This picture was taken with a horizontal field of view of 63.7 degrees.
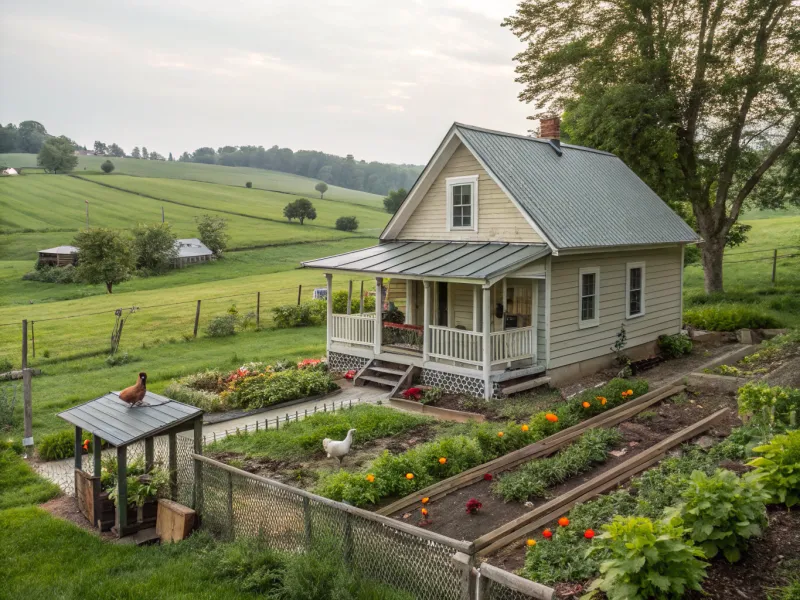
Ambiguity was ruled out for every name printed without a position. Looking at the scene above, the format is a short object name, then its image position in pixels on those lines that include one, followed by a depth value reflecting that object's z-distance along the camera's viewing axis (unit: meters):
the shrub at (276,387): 15.30
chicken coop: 8.18
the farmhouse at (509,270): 15.36
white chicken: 9.80
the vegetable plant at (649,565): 4.94
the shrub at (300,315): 27.44
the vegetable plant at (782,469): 6.46
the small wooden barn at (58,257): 50.03
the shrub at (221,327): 24.91
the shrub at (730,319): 22.09
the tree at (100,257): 43.19
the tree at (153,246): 50.53
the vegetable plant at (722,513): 5.67
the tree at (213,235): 58.50
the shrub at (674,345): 19.73
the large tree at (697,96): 24.53
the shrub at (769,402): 9.29
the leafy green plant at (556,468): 8.62
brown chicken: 8.78
